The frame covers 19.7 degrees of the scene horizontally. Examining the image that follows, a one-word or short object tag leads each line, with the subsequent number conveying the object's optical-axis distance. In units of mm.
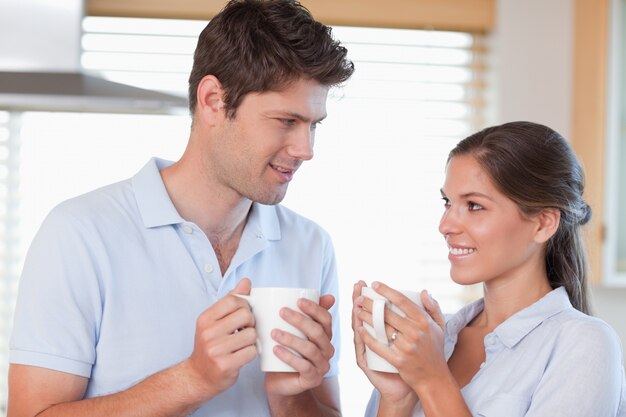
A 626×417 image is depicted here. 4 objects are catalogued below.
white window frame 3276
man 2152
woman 2178
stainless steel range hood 2530
